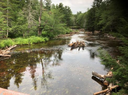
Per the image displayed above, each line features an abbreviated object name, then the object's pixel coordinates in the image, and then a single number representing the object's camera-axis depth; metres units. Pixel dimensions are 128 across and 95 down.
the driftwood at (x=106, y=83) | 5.14
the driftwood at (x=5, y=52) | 11.57
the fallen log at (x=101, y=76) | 6.08
